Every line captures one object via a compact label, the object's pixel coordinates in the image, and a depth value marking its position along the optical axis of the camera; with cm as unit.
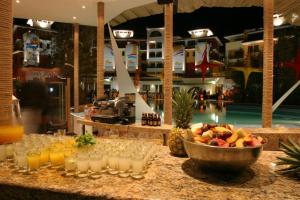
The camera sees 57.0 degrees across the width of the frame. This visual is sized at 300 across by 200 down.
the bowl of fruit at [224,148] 146
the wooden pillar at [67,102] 858
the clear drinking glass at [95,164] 163
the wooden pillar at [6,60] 220
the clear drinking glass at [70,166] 164
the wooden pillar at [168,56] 678
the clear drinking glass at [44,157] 176
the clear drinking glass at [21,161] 170
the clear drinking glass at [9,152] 193
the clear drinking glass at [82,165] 162
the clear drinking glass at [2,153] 188
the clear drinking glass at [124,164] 163
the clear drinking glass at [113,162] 166
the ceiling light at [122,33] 2862
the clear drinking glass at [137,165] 161
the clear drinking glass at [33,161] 168
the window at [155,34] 3028
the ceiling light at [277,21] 1408
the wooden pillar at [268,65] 626
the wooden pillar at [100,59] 846
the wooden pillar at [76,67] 1114
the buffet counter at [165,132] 509
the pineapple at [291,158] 154
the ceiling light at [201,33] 2875
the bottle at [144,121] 539
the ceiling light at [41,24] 1431
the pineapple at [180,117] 201
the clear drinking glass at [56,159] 175
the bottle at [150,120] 539
